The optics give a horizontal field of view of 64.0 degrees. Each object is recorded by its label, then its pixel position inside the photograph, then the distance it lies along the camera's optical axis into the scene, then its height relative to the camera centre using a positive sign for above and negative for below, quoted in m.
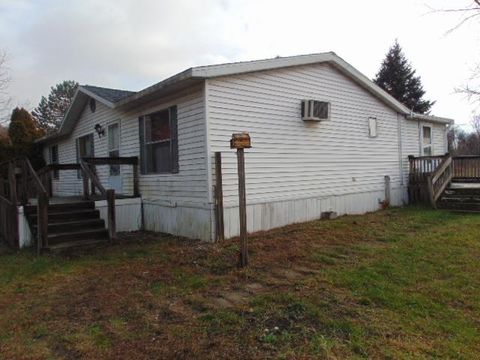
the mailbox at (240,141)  5.42 +0.43
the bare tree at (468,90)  14.50 +2.88
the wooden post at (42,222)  7.16 -0.82
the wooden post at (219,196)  7.21 -0.45
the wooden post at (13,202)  8.10 -0.49
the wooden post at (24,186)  8.45 -0.16
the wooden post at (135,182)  9.66 -0.17
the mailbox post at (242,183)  5.44 -0.17
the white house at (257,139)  7.58 +0.78
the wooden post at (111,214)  7.90 -0.79
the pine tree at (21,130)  16.92 +2.19
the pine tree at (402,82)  31.73 +7.01
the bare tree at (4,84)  19.28 +4.85
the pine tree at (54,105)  46.88 +8.96
